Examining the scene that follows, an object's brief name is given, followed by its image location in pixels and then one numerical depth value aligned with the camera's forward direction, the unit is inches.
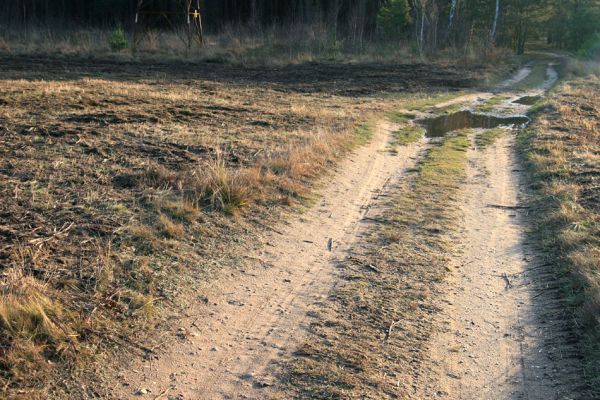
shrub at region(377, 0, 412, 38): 1489.9
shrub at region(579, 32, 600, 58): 1662.2
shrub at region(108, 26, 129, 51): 1114.7
